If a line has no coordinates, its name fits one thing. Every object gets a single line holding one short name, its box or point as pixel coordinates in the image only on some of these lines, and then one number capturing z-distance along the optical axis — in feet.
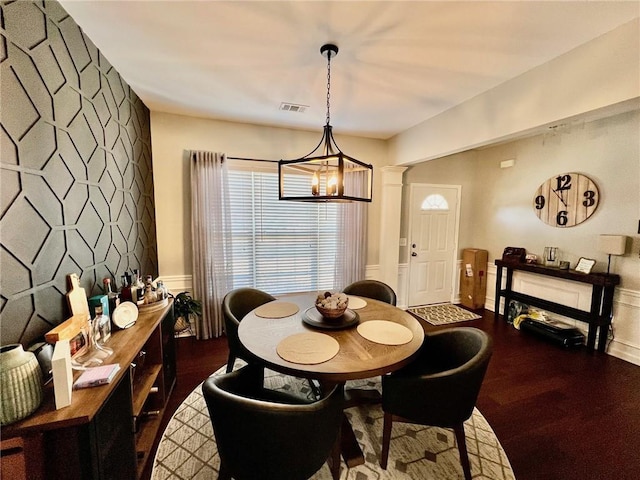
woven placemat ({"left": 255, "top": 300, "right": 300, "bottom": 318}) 6.72
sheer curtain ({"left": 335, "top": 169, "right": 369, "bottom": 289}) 12.50
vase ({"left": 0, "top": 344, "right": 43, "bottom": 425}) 2.96
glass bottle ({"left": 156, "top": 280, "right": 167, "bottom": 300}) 7.12
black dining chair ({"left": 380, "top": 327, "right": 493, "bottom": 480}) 4.60
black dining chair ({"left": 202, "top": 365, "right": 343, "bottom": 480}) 3.53
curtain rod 10.85
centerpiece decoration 6.03
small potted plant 9.52
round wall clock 10.41
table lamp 9.06
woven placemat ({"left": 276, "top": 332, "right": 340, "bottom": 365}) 4.68
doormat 12.90
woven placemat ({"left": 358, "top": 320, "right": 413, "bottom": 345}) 5.38
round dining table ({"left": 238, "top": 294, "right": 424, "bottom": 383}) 4.38
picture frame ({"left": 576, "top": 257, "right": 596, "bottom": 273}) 10.17
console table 9.53
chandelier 5.28
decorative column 13.01
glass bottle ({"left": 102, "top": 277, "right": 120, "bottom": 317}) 5.79
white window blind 11.38
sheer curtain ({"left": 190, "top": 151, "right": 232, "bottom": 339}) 10.30
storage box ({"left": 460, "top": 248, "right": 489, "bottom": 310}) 14.42
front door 14.29
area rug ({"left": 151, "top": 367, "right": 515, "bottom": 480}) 5.10
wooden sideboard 3.13
